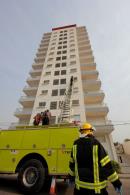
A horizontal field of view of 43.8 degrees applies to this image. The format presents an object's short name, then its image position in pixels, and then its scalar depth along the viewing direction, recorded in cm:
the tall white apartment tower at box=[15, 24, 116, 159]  2691
